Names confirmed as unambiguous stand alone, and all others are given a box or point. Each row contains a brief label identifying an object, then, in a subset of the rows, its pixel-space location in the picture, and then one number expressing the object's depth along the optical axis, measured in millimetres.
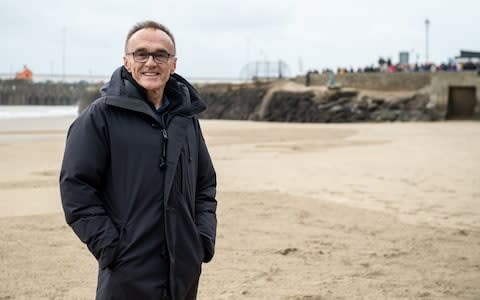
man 2363
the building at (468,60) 34562
